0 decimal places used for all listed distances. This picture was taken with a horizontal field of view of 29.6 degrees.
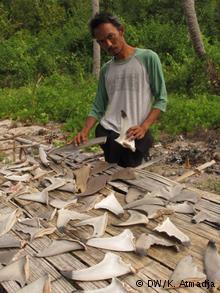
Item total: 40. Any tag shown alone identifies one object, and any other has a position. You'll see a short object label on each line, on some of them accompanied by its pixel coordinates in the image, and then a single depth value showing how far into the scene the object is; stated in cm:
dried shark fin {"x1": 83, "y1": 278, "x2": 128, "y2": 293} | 174
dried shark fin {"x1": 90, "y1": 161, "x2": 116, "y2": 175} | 325
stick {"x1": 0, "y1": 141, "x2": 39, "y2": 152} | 411
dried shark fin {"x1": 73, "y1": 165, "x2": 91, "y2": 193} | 293
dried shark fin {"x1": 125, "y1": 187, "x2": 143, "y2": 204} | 269
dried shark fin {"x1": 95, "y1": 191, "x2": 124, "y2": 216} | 252
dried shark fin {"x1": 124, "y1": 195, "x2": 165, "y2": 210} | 254
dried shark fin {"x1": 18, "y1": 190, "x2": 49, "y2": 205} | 279
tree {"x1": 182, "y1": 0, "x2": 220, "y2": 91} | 841
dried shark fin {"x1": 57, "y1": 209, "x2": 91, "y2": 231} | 243
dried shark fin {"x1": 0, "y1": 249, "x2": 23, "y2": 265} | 208
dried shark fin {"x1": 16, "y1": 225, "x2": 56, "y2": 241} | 231
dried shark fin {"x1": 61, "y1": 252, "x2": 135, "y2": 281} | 186
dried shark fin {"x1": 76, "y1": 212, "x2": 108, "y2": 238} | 230
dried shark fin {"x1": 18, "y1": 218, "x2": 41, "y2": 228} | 245
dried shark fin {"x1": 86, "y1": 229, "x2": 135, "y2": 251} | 209
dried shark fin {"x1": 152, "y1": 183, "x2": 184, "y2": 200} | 267
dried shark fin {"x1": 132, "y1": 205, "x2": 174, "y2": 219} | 241
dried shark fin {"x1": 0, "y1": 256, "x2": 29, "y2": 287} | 190
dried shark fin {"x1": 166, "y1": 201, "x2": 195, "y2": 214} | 247
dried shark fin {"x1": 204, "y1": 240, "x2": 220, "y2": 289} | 178
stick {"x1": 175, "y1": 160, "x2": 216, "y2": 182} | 312
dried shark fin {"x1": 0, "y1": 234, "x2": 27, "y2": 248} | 222
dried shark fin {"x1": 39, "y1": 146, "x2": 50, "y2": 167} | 352
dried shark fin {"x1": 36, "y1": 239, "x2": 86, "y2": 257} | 211
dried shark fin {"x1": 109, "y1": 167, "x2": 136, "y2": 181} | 302
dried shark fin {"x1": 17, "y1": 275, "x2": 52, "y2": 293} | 179
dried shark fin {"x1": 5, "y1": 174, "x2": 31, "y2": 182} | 322
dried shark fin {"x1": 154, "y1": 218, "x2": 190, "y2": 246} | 209
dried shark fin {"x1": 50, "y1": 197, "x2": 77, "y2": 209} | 268
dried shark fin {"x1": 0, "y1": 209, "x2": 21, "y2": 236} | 243
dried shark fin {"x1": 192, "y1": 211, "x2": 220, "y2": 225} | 234
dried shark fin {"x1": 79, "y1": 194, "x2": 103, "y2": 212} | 263
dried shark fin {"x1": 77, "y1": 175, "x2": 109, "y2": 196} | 284
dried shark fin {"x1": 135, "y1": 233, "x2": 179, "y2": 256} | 204
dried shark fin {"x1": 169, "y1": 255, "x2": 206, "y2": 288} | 178
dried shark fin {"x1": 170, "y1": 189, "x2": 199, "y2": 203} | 260
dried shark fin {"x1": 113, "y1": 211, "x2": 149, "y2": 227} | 233
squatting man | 321
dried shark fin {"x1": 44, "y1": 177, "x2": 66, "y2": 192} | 296
